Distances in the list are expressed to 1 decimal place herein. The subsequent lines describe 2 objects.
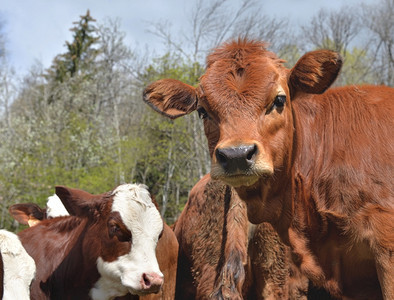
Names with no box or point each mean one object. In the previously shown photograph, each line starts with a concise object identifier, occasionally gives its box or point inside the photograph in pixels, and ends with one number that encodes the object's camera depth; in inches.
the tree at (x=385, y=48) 1244.5
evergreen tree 1499.8
